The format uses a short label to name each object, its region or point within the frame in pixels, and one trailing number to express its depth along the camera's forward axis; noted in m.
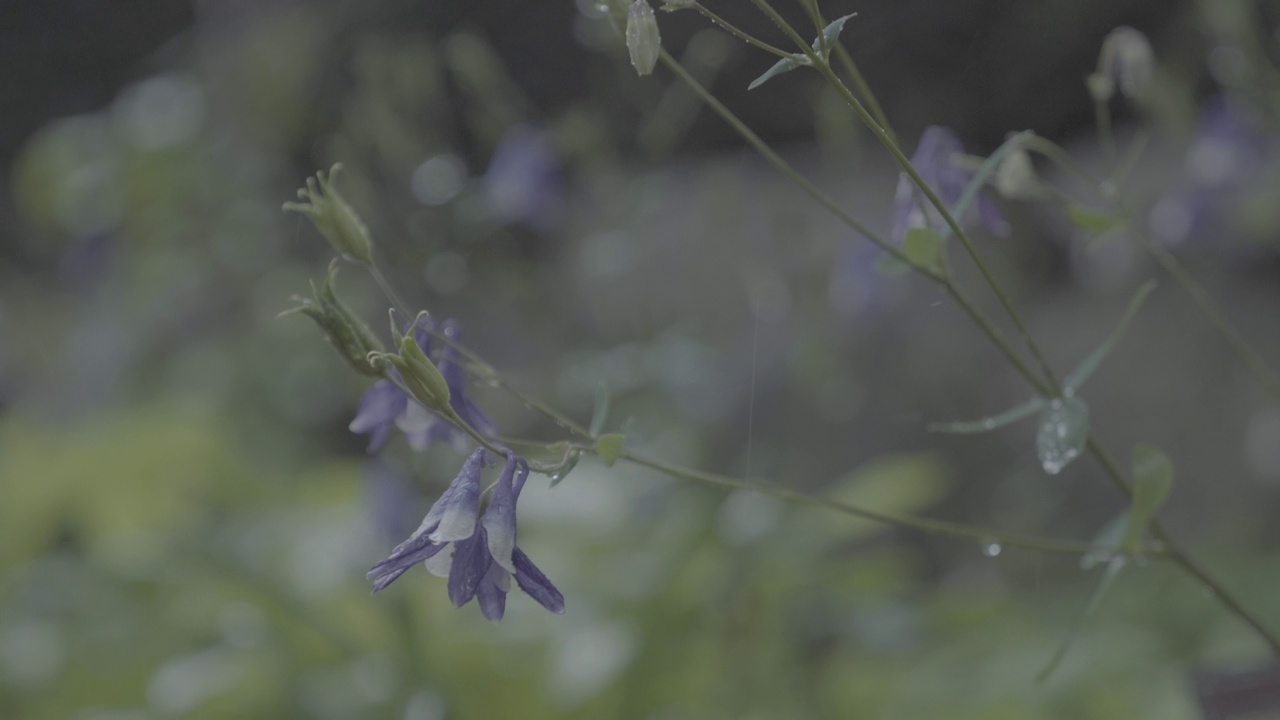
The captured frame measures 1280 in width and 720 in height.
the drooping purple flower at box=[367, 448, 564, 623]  0.89
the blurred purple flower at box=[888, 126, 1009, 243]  0.99
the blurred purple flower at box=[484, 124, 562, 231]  1.54
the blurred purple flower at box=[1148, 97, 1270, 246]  1.48
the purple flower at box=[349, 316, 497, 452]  0.96
